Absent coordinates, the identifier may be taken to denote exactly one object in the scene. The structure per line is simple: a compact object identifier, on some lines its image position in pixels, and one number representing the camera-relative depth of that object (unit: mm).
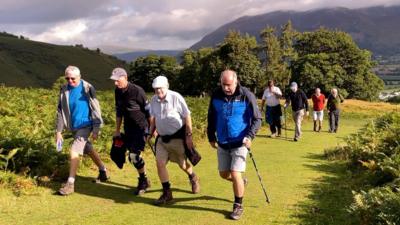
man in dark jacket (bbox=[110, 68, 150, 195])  9578
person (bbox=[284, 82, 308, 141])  19938
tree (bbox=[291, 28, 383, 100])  75812
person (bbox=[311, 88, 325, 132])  24328
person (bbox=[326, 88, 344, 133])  23938
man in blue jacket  8414
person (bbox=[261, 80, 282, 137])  20258
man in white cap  9086
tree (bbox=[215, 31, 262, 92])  80938
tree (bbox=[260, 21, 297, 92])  76938
